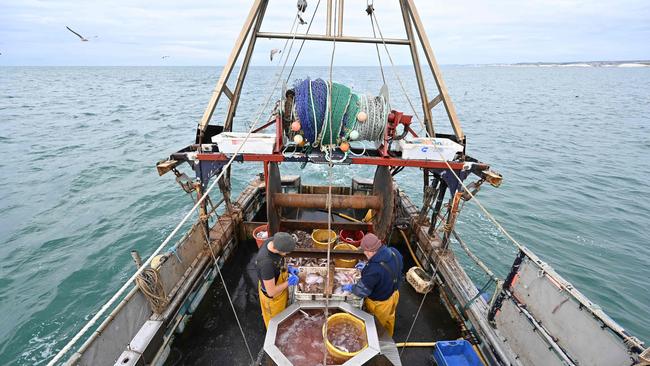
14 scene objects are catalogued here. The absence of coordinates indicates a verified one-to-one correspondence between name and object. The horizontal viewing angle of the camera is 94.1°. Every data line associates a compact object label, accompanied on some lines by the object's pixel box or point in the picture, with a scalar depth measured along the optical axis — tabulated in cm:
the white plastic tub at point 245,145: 494
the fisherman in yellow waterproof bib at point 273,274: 375
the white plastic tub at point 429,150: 505
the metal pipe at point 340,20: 584
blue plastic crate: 426
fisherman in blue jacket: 379
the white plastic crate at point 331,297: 421
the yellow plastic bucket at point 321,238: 662
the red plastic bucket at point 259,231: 661
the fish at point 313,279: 467
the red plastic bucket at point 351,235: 729
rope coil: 401
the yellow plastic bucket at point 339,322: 320
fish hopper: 316
